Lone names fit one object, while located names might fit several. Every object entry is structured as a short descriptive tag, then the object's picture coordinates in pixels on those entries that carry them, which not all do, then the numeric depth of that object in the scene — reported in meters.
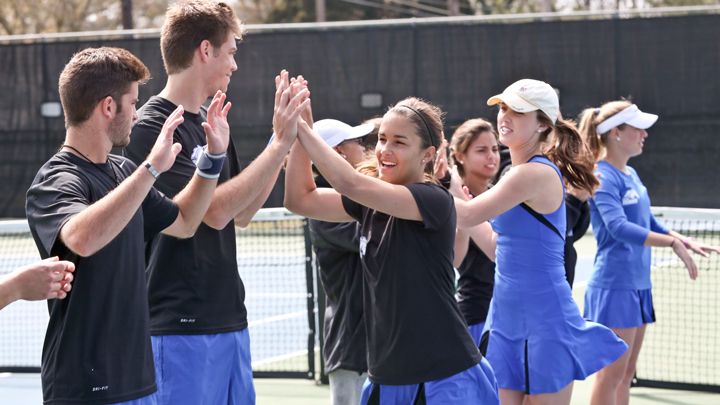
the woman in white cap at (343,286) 10.23
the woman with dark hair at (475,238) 10.67
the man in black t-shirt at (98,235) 6.64
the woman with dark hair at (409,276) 8.04
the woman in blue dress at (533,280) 9.65
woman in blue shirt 12.22
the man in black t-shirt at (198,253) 8.22
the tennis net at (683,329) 15.35
